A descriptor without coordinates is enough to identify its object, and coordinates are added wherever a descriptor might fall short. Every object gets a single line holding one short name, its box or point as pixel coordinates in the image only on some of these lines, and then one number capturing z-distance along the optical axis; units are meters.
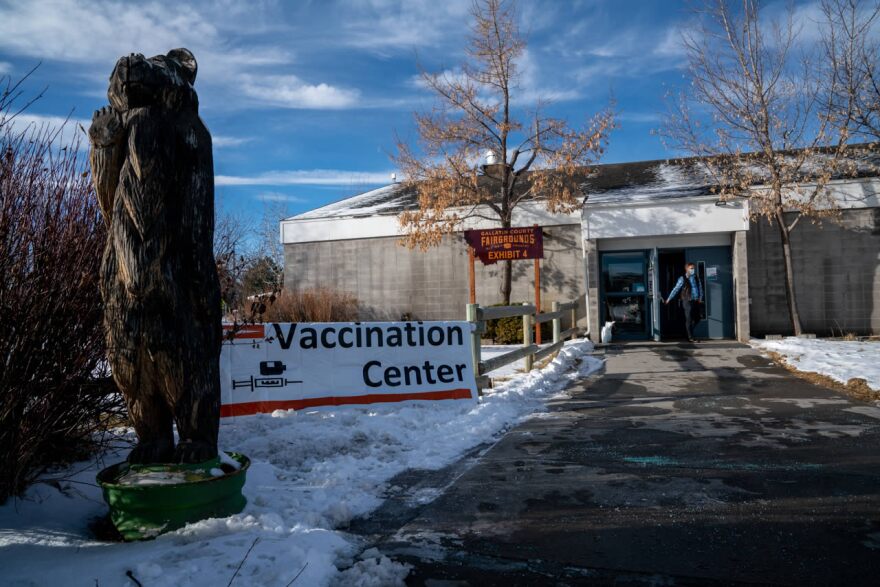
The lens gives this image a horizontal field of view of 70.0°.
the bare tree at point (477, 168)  17.59
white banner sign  6.95
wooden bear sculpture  3.43
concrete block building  15.56
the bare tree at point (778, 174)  15.07
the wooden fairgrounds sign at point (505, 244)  13.88
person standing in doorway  15.36
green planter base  3.23
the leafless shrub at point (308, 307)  16.60
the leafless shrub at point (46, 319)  3.43
